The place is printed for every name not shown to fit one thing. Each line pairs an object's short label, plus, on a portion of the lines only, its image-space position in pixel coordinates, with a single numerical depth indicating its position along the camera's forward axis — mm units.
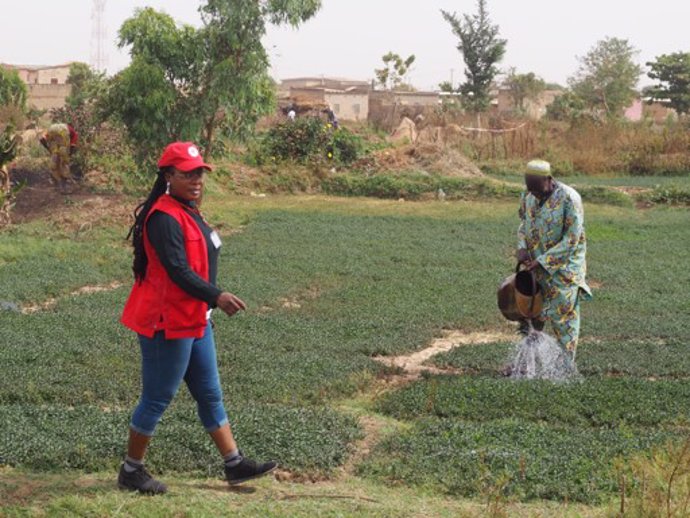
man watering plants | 9258
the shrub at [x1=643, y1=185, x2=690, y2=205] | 27281
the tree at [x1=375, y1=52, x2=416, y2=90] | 68688
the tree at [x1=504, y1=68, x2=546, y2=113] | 64250
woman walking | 5766
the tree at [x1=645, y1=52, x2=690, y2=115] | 53875
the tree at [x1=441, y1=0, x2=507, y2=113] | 52906
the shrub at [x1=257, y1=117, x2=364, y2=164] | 30938
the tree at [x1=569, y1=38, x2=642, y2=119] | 59219
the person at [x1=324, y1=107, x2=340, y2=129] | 33144
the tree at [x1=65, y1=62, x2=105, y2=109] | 24706
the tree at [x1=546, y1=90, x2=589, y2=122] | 49806
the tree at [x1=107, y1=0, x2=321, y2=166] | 22516
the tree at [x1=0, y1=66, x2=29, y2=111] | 39281
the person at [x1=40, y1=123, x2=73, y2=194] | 23516
